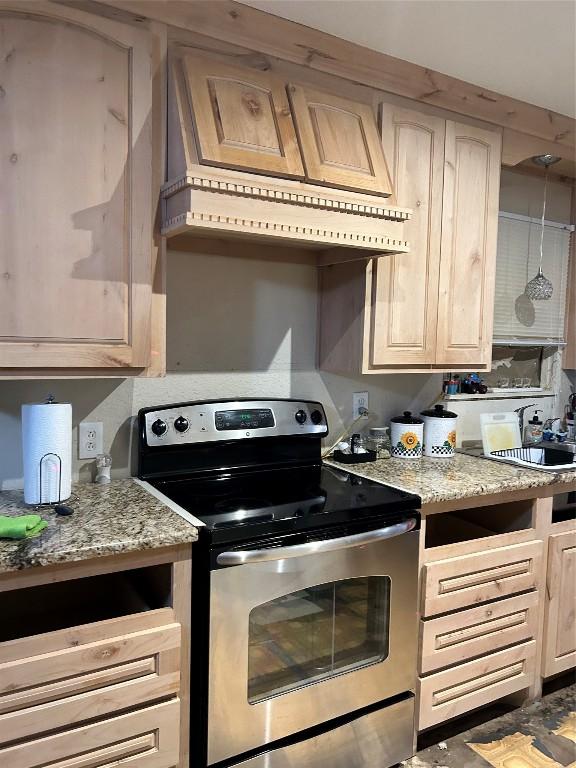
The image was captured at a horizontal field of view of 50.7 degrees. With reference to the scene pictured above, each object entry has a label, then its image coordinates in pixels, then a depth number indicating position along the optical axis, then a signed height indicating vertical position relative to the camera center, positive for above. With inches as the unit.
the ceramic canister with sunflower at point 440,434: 101.9 -12.4
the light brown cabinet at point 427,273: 88.4 +13.2
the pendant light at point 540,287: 117.0 +15.3
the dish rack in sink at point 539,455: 110.0 -16.8
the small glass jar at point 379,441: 101.6 -13.7
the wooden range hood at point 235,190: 66.4 +19.1
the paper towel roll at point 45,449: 66.1 -10.8
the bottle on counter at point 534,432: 120.4 -13.5
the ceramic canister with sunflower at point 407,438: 100.0 -12.8
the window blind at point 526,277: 121.7 +17.7
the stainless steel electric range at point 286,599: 63.5 -27.4
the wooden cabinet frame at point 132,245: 64.1 +12.1
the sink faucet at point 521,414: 123.6 -10.3
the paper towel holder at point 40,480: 66.6 -14.3
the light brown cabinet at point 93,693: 53.7 -32.0
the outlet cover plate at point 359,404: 102.9 -7.7
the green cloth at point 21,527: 56.2 -16.6
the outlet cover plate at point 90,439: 78.5 -11.4
